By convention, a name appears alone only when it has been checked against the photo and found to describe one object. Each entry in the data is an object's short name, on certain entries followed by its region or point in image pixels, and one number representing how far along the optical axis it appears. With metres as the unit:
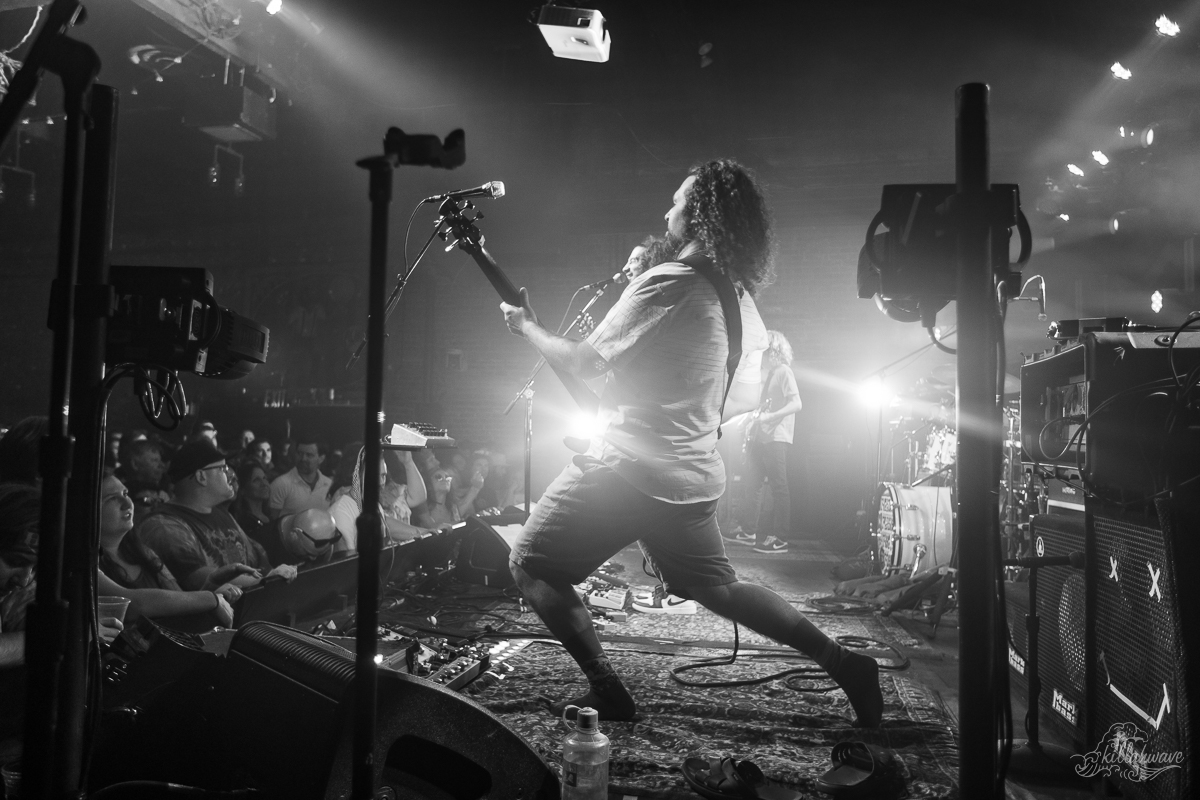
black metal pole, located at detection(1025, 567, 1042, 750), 2.25
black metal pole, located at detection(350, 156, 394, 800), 1.27
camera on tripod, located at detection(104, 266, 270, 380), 1.56
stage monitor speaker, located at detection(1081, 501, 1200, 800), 1.65
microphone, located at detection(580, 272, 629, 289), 3.52
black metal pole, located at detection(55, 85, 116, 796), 1.33
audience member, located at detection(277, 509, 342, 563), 4.78
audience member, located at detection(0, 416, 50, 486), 3.19
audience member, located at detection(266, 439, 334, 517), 5.74
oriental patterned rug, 2.20
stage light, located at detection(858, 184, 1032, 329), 1.37
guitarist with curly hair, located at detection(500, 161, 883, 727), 2.41
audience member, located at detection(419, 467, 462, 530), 6.95
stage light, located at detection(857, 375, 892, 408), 6.81
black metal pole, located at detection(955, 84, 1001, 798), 1.31
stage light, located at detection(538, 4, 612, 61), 5.12
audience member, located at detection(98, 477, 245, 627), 3.30
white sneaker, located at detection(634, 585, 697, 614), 4.54
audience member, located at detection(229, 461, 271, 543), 4.95
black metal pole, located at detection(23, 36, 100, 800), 1.19
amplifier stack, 1.71
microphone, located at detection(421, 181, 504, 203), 2.66
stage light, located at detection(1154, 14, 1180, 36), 5.38
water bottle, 1.84
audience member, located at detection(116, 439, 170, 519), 4.88
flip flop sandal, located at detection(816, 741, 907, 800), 2.02
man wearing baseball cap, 3.69
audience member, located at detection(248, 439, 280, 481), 5.84
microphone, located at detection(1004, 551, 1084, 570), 2.22
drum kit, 5.07
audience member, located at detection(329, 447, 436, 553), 5.23
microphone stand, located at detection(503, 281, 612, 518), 4.25
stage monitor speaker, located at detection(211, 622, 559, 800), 1.54
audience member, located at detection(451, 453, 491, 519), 7.45
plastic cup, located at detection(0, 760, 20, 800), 1.57
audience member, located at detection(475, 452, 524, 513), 8.21
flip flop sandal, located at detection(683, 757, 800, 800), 1.99
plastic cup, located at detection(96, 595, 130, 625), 2.52
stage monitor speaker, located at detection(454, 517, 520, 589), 5.06
